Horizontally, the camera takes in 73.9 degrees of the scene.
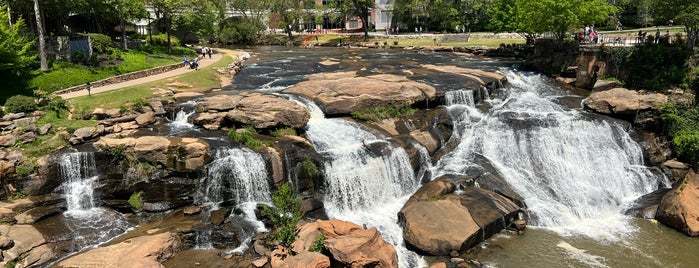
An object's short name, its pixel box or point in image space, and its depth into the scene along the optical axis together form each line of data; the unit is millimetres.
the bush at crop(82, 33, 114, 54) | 43188
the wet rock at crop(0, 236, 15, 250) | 17998
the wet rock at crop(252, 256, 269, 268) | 17686
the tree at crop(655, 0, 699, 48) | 32625
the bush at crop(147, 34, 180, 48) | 60306
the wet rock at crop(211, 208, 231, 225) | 21016
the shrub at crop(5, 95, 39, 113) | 26964
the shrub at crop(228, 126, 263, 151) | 24516
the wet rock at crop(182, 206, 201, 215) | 21734
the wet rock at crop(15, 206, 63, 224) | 19984
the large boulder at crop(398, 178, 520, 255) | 19844
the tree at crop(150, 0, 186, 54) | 50872
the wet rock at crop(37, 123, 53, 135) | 24625
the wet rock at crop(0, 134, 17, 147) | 23133
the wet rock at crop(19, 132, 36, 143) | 23688
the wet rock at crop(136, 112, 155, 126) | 27453
